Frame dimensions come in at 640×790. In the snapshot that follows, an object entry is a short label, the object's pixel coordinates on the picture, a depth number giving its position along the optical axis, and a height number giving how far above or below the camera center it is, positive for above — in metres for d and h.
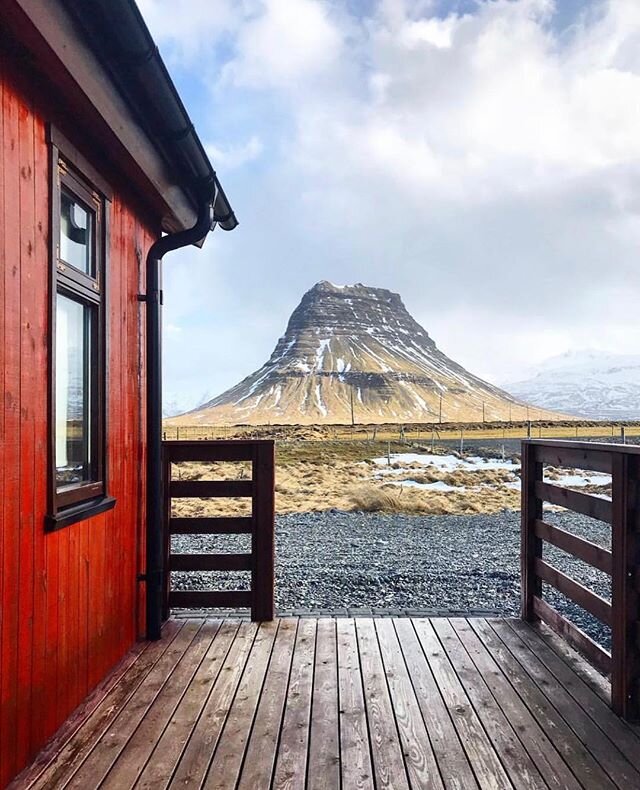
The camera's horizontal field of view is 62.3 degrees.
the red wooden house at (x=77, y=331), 1.66 +0.27
